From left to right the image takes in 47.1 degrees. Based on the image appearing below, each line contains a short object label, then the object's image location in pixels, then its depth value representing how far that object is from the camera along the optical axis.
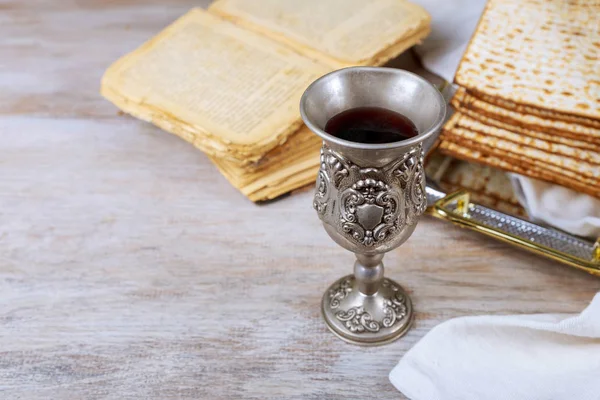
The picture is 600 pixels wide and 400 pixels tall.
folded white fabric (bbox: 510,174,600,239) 0.76
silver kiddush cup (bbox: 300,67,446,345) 0.57
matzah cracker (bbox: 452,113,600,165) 0.76
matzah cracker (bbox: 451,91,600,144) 0.76
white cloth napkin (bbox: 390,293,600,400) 0.61
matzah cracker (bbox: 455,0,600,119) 0.78
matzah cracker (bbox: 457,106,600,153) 0.77
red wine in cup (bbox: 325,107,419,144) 0.60
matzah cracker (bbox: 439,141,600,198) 0.77
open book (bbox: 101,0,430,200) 0.85
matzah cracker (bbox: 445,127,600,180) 0.76
